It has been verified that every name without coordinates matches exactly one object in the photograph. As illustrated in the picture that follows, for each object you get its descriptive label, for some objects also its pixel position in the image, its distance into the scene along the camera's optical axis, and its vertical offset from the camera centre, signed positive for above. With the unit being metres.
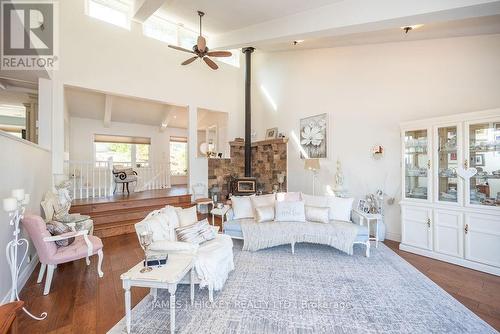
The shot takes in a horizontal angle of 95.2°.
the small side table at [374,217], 3.79 -0.88
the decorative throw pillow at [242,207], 4.16 -0.74
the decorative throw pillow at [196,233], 2.78 -0.83
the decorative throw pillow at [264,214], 3.91 -0.82
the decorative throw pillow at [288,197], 4.27 -0.57
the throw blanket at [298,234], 3.54 -1.07
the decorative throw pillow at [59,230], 2.83 -0.80
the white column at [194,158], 6.46 +0.25
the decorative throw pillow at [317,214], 3.81 -0.81
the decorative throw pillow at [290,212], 3.86 -0.77
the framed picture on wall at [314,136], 5.23 +0.72
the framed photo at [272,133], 6.48 +0.97
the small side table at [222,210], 4.42 -0.86
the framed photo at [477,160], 3.22 +0.09
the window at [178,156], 9.88 +0.49
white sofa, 3.58 -1.05
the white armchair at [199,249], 2.41 -0.96
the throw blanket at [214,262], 2.40 -1.07
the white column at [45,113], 4.52 +1.07
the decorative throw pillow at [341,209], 3.97 -0.74
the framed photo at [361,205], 4.46 -0.76
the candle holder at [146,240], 2.19 -0.71
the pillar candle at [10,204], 1.93 -0.32
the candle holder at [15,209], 1.96 -0.38
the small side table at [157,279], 1.91 -0.95
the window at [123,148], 8.21 +0.70
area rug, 2.02 -1.41
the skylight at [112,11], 5.04 +3.57
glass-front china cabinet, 3.11 -0.34
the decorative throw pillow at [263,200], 4.21 -0.63
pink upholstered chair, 2.52 -0.98
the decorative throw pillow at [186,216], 3.07 -0.68
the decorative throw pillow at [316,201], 4.10 -0.62
